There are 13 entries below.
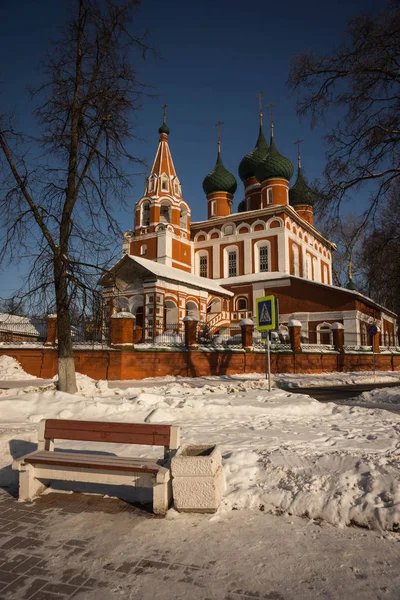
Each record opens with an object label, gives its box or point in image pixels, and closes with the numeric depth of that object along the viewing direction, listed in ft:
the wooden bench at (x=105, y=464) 12.16
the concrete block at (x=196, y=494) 11.94
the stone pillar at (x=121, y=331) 54.03
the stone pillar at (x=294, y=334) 68.49
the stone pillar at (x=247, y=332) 65.05
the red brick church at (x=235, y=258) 84.94
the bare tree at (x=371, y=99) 32.04
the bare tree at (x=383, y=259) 38.01
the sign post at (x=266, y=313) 37.63
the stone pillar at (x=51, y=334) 56.85
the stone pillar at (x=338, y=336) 73.20
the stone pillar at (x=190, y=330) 58.80
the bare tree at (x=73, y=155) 32.09
